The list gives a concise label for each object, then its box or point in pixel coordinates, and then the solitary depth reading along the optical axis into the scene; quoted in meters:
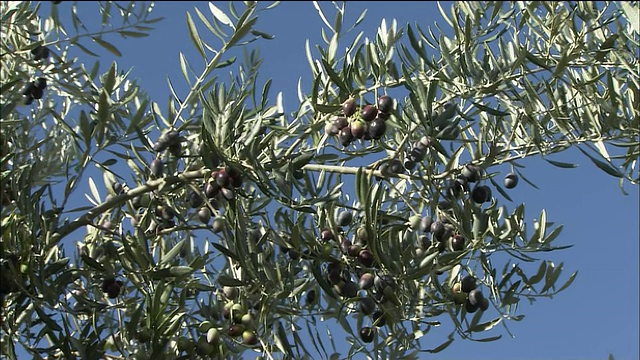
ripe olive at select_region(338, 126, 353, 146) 2.48
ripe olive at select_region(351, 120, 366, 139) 2.45
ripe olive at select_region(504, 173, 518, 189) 2.91
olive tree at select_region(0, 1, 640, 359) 2.50
